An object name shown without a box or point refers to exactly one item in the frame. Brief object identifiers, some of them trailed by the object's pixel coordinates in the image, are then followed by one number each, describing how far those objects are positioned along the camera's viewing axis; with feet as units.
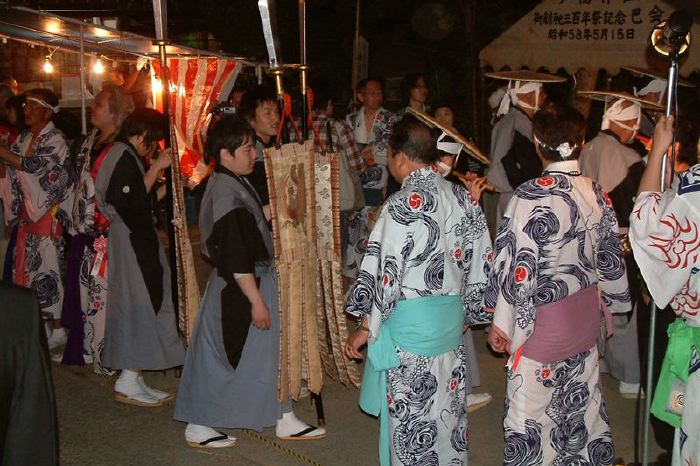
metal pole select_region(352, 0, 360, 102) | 37.78
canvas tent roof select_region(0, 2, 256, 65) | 21.75
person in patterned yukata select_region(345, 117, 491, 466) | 11.62
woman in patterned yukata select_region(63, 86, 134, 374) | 17.89
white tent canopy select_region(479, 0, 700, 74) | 25.14
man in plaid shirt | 23.69
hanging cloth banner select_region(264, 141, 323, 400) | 14.12
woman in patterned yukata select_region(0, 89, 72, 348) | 19.92
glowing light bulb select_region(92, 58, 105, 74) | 28.14
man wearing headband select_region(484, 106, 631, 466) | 11.69
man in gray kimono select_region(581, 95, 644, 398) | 16.71
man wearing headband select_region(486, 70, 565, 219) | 19.65
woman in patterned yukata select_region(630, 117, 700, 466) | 9.96
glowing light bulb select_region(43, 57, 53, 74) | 27.23
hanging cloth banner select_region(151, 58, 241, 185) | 19.85
